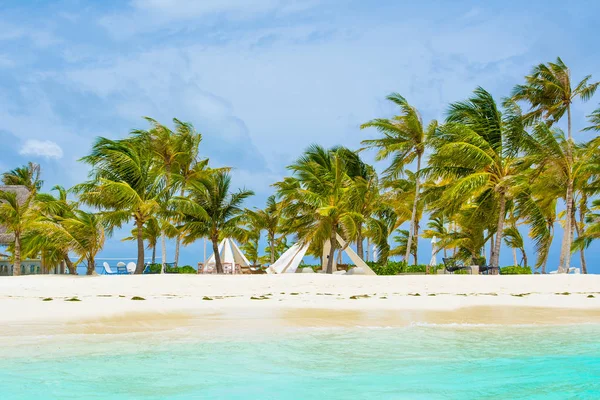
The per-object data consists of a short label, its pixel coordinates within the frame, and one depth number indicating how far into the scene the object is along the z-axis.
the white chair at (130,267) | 26.67
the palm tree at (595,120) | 22.65
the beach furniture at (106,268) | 25.70
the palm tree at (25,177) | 33.59
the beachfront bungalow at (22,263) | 21.72
